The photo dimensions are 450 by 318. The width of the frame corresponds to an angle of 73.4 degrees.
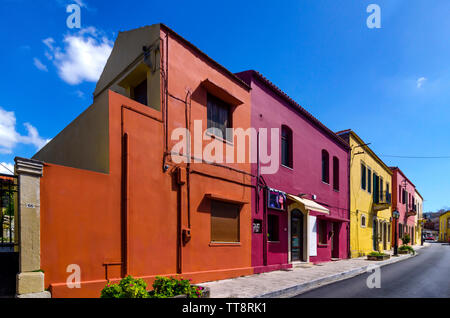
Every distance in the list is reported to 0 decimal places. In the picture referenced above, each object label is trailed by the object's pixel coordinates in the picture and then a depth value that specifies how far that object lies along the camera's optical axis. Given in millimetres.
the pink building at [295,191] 11609
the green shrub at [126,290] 4895
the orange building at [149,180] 6016
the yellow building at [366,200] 20492
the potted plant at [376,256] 17578
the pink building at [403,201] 32969
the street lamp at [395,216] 21181
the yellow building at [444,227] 63522
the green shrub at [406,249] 23228
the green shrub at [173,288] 5523
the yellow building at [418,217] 46594
